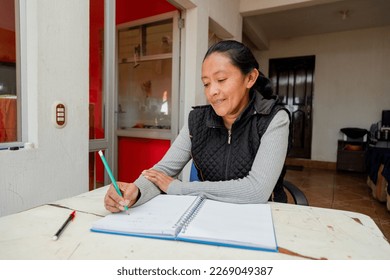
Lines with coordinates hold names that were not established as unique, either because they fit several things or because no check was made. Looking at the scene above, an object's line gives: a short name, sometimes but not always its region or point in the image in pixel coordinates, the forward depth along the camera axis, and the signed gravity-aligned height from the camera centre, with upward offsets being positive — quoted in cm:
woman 94 -9
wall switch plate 134 +1
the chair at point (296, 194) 120 -34
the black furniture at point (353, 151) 512 -55
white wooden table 56 -29
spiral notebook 60 -27
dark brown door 595 +71
